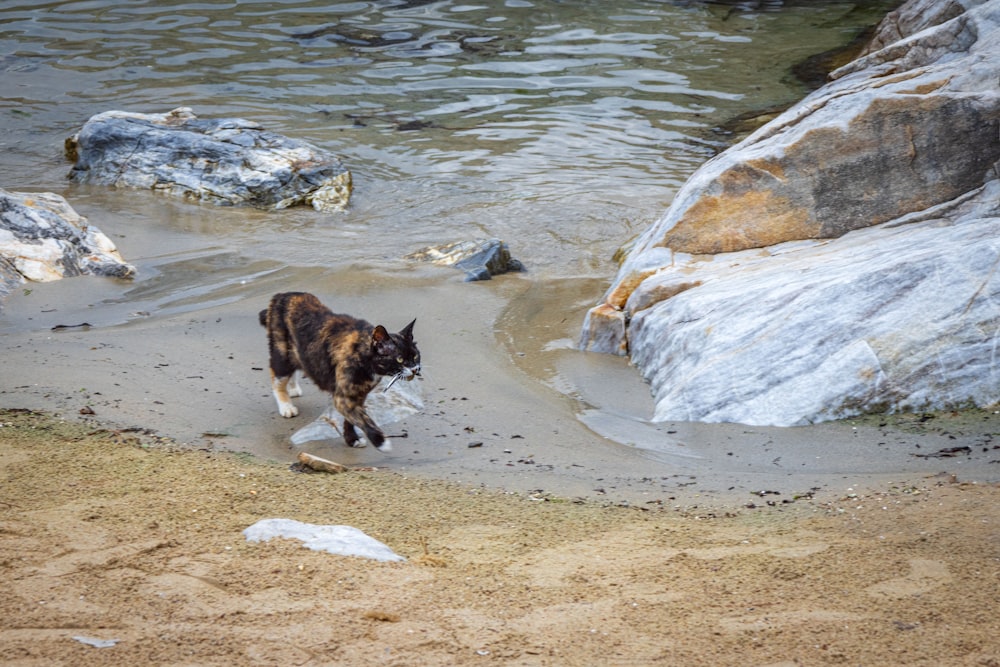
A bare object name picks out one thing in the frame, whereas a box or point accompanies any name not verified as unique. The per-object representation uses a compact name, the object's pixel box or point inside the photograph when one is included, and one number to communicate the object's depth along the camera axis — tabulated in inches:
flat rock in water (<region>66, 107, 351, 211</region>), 989.2
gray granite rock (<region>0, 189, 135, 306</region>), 672.4
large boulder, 448.8
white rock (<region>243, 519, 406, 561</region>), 326.3
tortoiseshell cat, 473.4
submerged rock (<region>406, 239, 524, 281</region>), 753.6
